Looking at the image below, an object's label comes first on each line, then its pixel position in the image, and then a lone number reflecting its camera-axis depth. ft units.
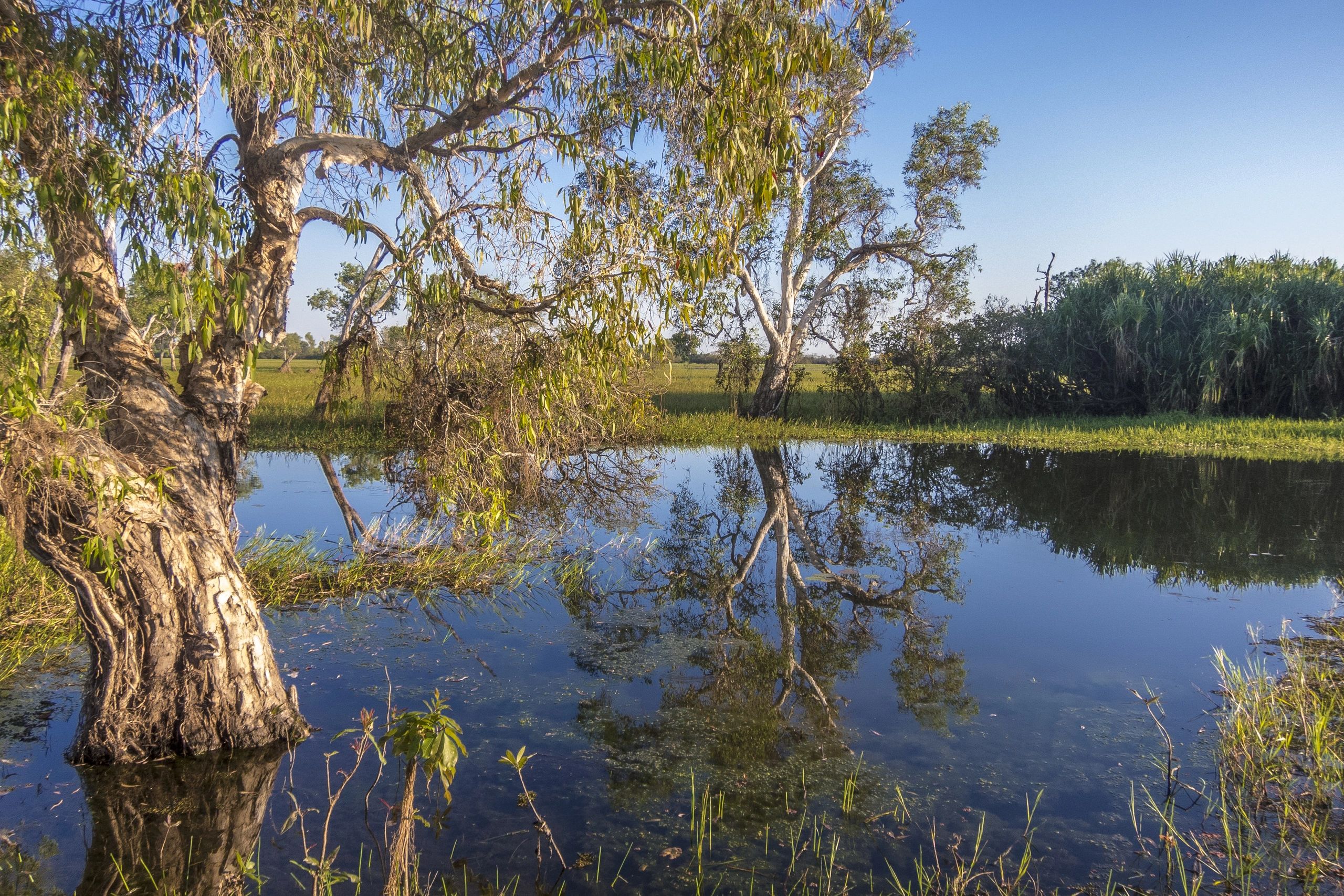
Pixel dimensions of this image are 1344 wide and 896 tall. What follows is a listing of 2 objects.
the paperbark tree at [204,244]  11.76
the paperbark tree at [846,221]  59.88
